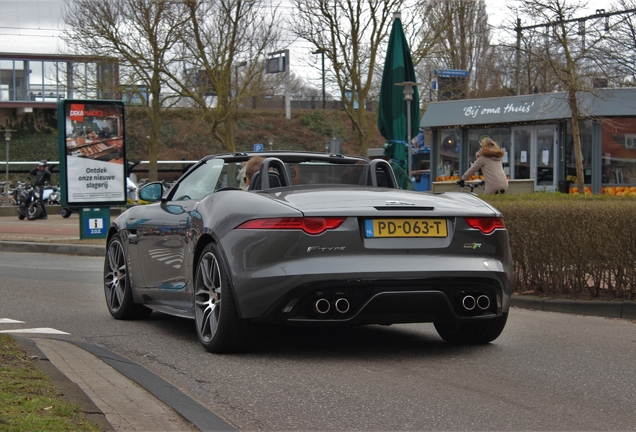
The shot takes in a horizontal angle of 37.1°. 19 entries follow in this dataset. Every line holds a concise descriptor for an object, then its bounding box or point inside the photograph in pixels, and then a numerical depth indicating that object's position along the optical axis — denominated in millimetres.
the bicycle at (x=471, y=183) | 14773
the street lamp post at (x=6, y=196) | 37656
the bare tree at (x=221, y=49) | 36875
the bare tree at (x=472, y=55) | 51062
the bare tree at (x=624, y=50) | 33531
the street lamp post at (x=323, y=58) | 34962
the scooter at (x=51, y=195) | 37875
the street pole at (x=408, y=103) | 17547
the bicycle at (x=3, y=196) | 40803
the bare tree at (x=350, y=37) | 35406
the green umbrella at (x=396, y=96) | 17750
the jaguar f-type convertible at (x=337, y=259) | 5551
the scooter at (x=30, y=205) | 30594
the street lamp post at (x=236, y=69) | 38094
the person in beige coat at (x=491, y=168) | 14781
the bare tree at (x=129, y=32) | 36219
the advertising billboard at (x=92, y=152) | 19562
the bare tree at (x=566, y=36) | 22797
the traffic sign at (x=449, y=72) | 43366
